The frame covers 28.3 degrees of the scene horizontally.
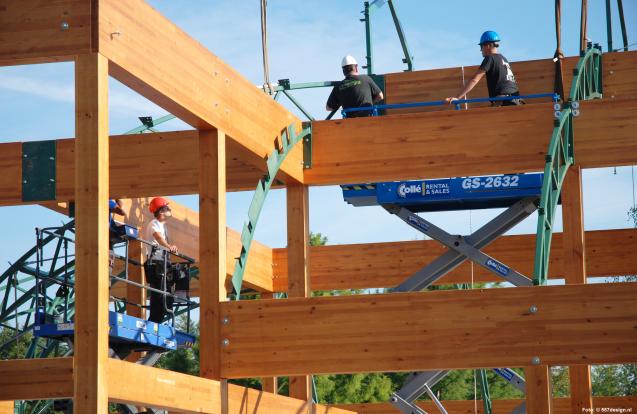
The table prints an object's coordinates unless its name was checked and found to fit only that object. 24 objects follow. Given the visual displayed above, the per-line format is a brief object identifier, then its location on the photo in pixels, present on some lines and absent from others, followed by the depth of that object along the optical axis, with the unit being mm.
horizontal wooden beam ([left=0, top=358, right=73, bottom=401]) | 10957
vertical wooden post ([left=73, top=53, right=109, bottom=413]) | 10523
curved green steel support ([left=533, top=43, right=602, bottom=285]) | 14484
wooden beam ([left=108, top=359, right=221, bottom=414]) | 11016
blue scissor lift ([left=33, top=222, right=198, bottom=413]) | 12773
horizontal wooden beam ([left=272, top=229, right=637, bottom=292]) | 20625
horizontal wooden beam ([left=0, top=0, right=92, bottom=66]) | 11109
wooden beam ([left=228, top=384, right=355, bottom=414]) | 13703
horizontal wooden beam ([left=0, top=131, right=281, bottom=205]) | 16172
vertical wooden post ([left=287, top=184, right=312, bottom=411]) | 16281
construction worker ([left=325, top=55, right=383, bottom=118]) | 17484
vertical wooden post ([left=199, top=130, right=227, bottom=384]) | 13461
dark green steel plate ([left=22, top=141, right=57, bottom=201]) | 16234
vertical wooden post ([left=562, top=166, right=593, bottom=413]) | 16312
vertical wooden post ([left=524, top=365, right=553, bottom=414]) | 13938
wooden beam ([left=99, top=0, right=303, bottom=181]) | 11555
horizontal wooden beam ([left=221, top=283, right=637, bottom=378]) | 12875
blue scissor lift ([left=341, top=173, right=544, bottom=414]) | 19500
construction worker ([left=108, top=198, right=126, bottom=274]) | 13128
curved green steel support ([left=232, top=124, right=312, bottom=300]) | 14117
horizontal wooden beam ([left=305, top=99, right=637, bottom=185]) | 16000
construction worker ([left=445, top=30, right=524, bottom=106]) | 17078
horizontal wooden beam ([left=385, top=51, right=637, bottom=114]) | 18656
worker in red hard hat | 14570
